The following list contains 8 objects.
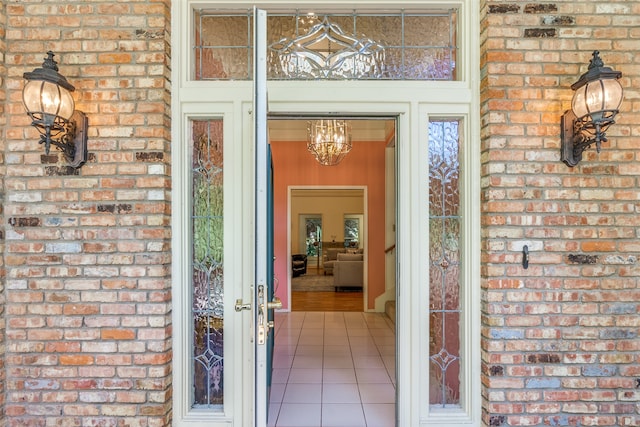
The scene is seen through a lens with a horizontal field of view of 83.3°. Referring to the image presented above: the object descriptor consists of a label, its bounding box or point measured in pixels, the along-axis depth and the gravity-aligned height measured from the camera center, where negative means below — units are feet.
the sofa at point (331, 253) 40.51 -4.12
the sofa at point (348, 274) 25.96 -4.07
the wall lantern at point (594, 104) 5.52 +1.79
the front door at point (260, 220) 4.90 -0.03
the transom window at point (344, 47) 7.14 +3.40
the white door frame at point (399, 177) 6.80 +0.78
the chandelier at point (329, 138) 16.31 +3.65
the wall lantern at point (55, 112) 5.54 +1.71
